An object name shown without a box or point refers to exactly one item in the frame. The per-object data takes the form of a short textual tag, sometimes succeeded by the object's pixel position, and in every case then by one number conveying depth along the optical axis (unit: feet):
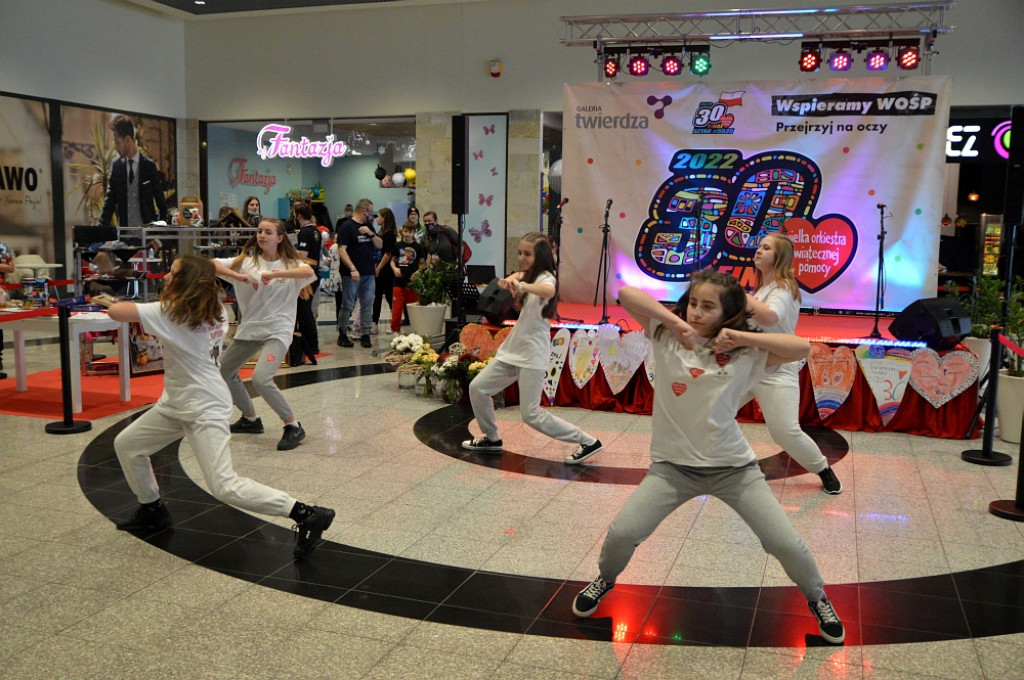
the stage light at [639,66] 35.37
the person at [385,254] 37.45
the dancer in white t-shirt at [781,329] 16.51
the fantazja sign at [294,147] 52.24
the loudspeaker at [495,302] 25.04
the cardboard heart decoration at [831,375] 23.38
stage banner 34.32
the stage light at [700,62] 34.63
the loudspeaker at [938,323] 22.82
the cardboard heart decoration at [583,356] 25.39
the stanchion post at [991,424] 19.11
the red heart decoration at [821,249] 35.35
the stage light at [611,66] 35.65
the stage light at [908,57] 33.22
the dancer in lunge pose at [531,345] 18.35
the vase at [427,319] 35.60
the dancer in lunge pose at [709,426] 10.82
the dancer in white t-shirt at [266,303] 19.69
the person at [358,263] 35.32
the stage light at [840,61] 34.06
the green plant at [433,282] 35.65
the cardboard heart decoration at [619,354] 24.88
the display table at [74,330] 23.16
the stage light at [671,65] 35.12
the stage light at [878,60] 33.65
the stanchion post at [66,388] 21.27
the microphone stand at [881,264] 26.94
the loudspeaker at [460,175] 31.35
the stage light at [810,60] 34.45
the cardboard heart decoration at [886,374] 22.99
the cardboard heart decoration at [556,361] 25.66
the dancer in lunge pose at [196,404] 13.25
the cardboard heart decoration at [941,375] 22.39
